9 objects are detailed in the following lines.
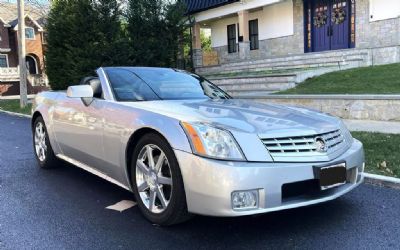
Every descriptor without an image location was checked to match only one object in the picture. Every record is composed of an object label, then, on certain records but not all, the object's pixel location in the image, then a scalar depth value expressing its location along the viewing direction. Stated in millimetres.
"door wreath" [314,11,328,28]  18212
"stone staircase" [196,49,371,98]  12406
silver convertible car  2998
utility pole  18938
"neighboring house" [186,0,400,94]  15203
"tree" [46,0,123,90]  15834
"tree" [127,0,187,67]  16500
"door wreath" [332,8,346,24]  17438
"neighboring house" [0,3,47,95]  36844
